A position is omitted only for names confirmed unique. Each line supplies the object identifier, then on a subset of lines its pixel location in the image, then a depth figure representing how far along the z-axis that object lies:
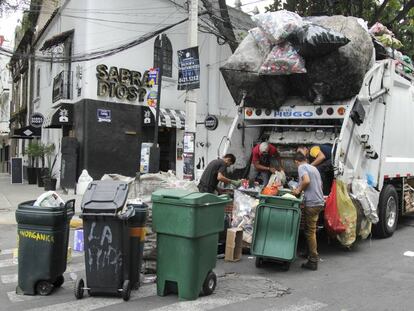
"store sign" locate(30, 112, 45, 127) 19.61
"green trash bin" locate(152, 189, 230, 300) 5.09
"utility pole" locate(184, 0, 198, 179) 10.76
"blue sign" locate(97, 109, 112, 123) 16.69
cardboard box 7.02
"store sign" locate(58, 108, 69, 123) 17.36
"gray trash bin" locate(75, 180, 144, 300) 5.07
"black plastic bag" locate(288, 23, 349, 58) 7.24
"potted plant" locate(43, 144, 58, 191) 17.77
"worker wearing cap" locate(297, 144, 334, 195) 7.50
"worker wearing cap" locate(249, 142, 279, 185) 8.41
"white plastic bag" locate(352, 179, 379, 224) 7.56
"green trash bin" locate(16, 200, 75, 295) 5.22
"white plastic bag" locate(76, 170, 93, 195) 15.81
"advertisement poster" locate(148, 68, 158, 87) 12.41
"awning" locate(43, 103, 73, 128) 17.39
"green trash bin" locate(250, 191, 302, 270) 6.37
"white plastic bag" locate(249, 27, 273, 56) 7.96
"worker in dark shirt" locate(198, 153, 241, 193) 8.11
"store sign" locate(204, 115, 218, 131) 15.23
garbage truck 7.78
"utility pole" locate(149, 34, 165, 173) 12.27
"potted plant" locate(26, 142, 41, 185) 19.50
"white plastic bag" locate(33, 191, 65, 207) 5.43
